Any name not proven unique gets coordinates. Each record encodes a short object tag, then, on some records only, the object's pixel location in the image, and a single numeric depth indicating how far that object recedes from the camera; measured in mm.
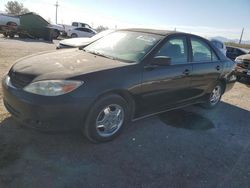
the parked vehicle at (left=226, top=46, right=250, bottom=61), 11412
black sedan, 2254
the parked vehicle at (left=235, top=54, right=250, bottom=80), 7124
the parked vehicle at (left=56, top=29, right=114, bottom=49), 6705
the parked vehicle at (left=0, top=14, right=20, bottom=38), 14786
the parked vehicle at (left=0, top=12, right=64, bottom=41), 15828
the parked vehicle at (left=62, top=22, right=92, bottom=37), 19455
